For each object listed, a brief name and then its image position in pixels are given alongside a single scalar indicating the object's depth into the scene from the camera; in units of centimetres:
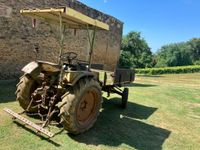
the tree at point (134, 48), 2862
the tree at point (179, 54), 4767
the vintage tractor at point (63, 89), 327
